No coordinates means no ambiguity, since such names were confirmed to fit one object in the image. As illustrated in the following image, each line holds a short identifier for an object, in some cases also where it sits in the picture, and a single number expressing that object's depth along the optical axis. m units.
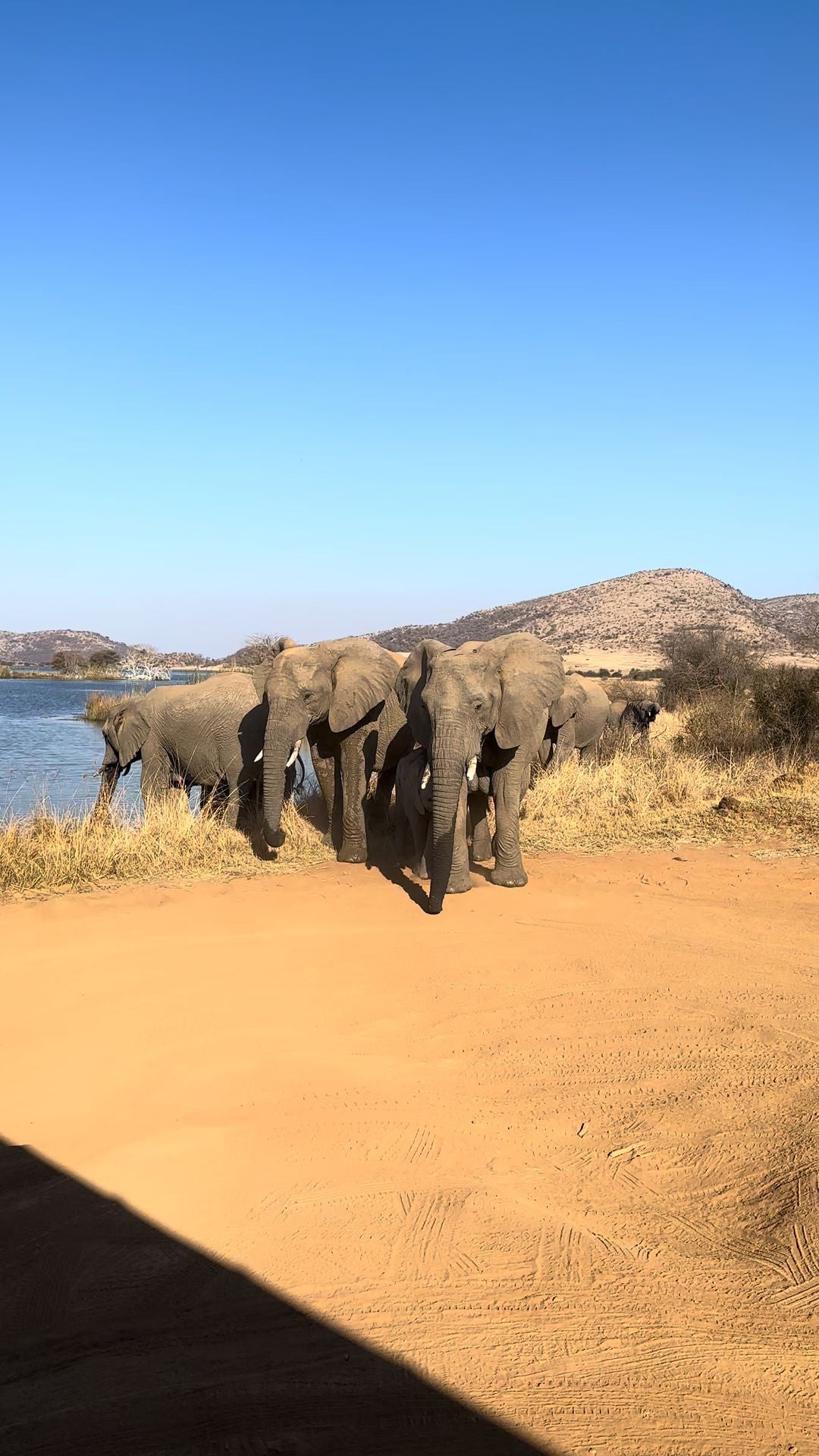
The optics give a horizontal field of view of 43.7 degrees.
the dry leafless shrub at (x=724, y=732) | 16.28
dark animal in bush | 20.40
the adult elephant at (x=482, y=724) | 7.93
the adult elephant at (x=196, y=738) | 11.81
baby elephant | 8.95
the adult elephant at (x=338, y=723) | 9.52
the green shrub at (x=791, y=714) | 15.78
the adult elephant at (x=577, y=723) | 15.52
